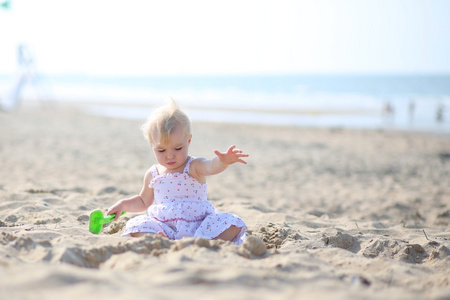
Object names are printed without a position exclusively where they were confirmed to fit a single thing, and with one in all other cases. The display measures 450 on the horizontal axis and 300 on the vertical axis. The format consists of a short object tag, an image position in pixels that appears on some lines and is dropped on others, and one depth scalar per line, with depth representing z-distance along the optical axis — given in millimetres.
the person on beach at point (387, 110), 19219
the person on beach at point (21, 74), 19491
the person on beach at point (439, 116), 18094
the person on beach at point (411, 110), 19808
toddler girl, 2984
